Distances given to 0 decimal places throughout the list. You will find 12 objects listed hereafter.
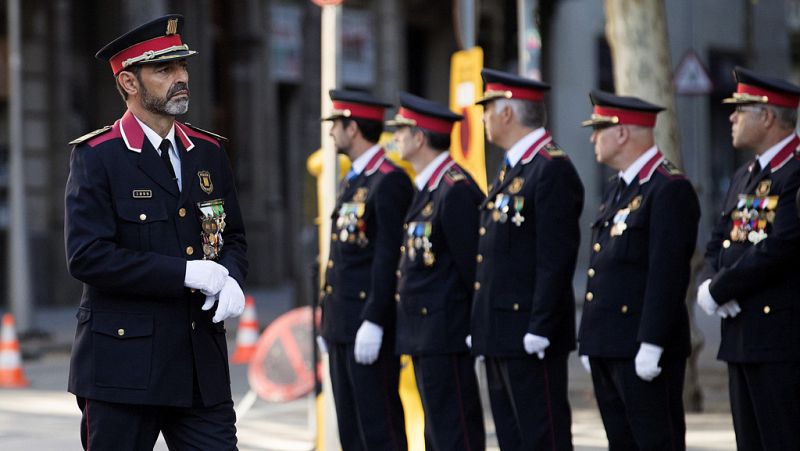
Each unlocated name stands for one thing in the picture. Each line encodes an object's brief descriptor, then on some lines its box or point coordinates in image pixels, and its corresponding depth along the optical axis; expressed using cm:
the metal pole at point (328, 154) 1698
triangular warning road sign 3186
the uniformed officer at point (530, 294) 1324
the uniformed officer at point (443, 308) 1434
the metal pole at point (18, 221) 3334
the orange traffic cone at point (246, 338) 2933
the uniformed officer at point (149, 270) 995
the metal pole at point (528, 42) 2783
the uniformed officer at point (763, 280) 1238
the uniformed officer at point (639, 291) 1276
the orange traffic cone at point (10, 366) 2594
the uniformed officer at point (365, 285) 1501
